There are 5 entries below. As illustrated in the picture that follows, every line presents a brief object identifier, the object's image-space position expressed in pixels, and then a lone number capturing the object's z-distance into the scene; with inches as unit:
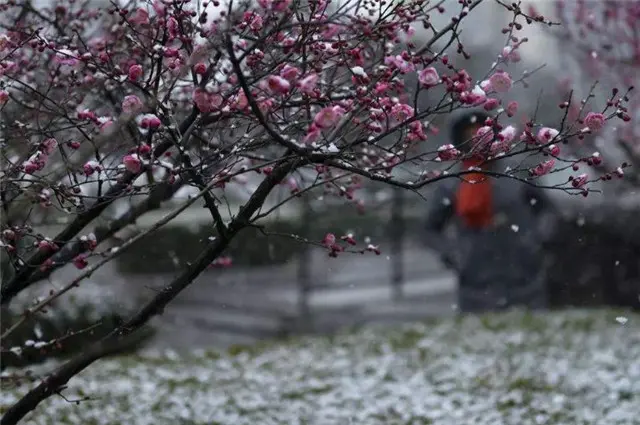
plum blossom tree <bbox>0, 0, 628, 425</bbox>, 128.8
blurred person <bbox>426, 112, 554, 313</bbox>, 348.8
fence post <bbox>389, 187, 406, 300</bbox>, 593.9
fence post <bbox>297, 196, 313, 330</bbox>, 514.0
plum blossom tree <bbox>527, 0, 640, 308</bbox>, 401.4
